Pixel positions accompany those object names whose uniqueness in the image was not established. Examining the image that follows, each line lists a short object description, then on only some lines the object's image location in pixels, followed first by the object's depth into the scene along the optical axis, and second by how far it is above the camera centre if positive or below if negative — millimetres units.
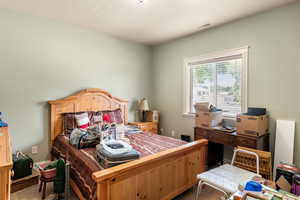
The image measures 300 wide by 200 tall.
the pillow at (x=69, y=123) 2926 -480
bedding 1682 -709
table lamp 4090 -230
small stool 2035 -1026
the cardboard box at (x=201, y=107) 2994 -202
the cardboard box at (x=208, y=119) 2939 -408
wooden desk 2436 -700
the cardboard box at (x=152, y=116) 4125 -498
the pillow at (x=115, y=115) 3430 -416
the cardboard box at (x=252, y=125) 2393 -421
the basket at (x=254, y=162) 2193 -911
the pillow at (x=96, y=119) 3145 -439
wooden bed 1500 -831
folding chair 1587 -837
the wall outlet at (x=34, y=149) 2791 -899
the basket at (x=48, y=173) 2028 -934
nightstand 3819 -708
